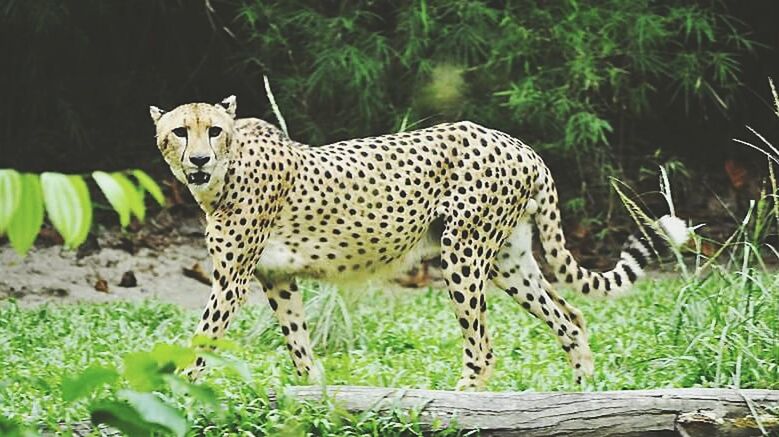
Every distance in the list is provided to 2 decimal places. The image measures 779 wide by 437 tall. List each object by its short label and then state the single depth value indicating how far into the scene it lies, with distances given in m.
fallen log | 19.02
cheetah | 19.64
